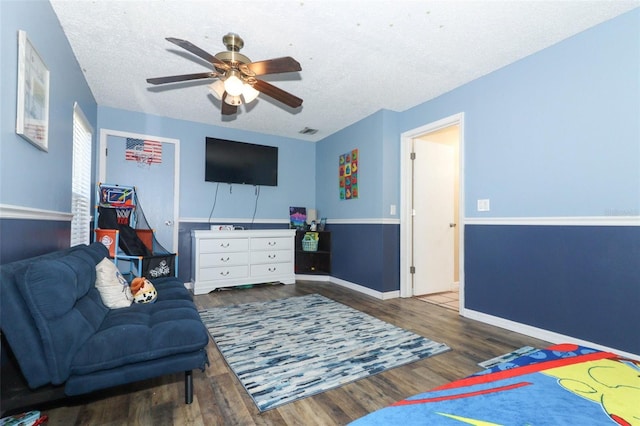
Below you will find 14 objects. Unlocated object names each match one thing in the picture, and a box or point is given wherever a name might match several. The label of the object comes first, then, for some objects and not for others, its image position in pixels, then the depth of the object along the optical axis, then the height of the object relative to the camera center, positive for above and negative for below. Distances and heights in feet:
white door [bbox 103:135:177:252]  12.87 +1.72
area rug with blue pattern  5.90 -3.26
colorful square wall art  14.30 +2.28
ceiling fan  6.73 +3.60
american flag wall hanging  13.12 +3.07
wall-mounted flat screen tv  14.57 +2.93
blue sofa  3.96 -1.86
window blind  9.27 +1.27
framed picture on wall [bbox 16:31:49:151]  5.02 +2.30
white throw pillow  6.32 -1.55
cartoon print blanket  2.39 -1.62
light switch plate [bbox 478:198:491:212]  9.49 +0.52
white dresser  13.07 -1.85
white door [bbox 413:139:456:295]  12.96 +0.16
